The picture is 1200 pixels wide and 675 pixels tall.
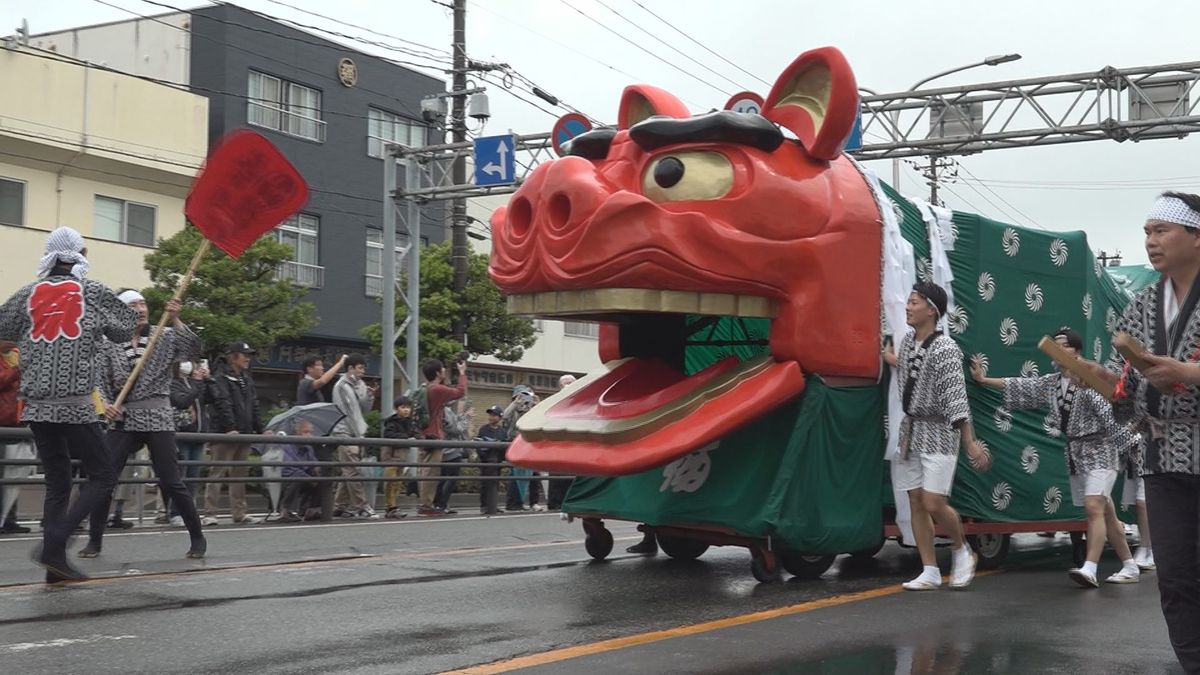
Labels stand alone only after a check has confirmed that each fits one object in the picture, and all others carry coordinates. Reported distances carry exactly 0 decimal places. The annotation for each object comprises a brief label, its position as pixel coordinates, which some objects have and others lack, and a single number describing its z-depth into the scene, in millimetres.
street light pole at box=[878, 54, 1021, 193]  27234
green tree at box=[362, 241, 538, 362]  32656
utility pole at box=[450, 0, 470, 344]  26328
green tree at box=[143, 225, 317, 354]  27266
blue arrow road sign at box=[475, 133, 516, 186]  23406
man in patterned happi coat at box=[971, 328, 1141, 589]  9289
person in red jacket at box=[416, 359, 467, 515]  16250
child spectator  16219
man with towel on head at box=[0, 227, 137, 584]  8008
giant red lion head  8344
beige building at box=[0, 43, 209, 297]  27938
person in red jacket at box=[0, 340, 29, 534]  11805
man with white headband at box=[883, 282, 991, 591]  8539
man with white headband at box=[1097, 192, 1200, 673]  4816
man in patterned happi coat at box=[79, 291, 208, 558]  9328
